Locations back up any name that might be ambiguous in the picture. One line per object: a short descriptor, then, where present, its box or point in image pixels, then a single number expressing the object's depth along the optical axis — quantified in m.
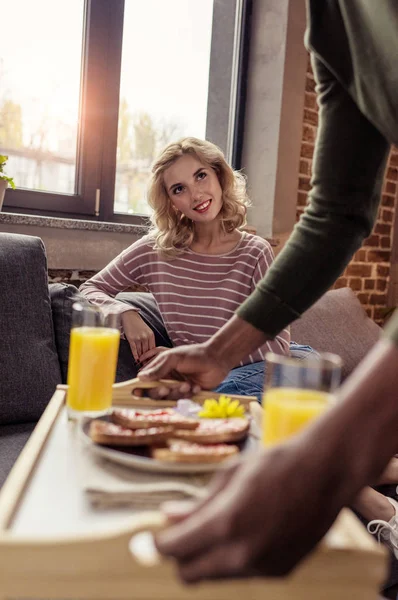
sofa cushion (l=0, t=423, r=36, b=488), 1.53
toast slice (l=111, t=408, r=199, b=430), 0.82
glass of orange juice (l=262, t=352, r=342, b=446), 0.65
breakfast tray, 0.53
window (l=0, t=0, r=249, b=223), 2.64
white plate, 0.71
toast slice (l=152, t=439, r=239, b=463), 0.71
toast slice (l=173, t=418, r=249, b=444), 0.79
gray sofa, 1.81
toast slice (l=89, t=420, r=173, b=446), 0.78
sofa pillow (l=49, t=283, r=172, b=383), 2.02
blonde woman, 2.17
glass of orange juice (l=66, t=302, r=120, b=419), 0.96
